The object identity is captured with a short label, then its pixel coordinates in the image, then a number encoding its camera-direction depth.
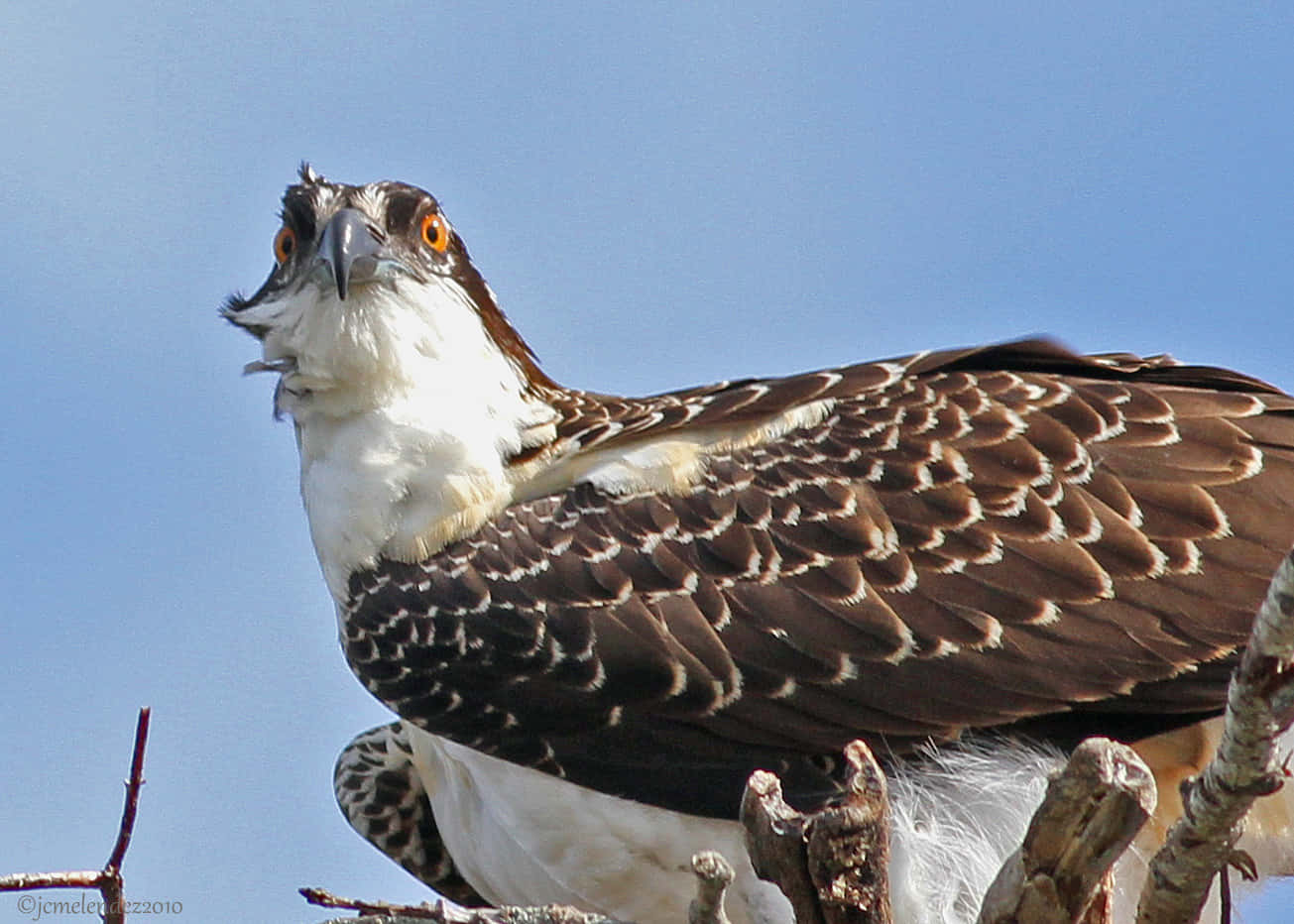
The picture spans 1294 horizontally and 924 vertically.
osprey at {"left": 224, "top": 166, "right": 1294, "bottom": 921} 10.98
